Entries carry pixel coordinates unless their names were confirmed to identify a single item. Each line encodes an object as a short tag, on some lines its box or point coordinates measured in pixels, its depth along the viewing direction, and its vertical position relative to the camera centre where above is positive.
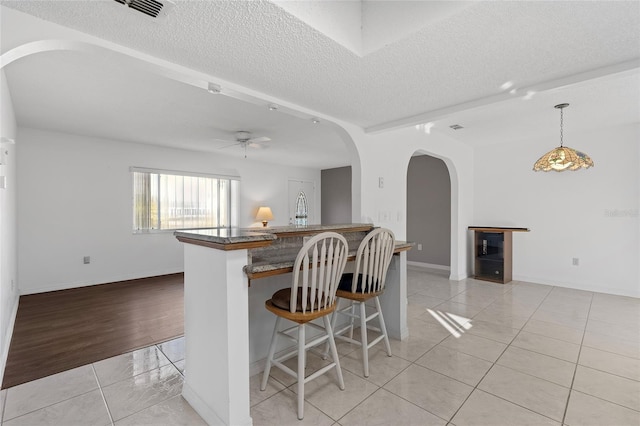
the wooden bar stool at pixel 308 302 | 1.73 -0.55
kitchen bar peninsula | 1.61 -0.56
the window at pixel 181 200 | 5.49 +0.23
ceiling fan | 4.41 +1.12
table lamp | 6.82 -0.07
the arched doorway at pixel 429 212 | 6.20 +0.00
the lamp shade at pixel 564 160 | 3.61 +0.62
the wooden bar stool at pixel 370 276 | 2.22 -0.48
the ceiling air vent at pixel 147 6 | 1.48 +1.02
